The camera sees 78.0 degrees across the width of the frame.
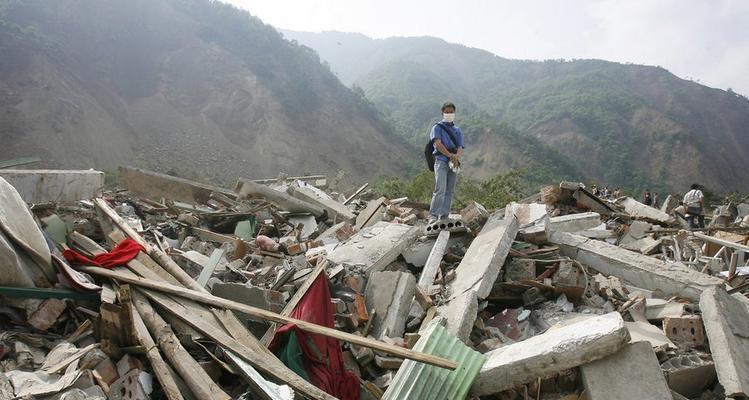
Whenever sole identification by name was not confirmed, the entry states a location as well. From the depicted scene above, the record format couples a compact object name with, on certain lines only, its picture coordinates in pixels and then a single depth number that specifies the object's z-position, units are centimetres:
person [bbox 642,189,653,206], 1410
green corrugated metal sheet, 283
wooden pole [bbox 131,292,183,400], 244
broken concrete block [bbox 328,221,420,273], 457
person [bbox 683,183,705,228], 905
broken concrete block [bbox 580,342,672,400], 266
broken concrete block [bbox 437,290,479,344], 349
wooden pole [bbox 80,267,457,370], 255
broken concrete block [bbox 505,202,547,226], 571
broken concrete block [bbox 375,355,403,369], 324
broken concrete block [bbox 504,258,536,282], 444
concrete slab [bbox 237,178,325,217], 761
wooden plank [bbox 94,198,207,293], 355
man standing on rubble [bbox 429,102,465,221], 546
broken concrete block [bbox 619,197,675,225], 822
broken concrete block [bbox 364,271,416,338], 372
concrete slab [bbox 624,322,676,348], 340
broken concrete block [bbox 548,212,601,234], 632
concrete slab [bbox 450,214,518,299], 402
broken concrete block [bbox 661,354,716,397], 310
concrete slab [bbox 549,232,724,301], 428
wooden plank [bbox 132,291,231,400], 248
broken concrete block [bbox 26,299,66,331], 287
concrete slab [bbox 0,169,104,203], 449
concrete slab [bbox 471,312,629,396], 278
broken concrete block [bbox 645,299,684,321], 386
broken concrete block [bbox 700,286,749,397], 291
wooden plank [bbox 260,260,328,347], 306
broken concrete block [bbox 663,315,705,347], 352
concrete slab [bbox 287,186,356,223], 748
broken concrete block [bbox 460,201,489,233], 551
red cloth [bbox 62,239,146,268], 336
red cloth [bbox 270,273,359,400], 290
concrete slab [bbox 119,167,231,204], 812
